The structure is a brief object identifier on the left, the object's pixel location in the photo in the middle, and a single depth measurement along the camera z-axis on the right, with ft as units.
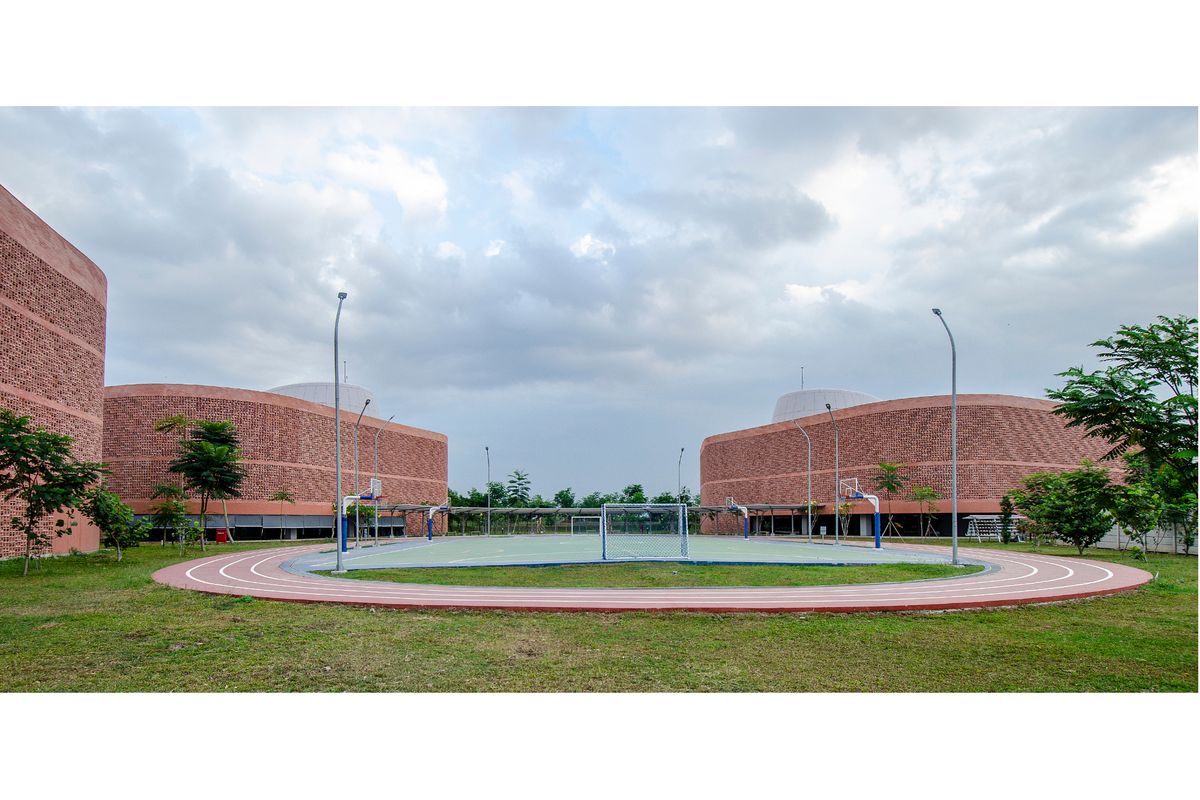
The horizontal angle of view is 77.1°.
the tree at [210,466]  127.44
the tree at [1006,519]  140.07
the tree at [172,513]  117.80
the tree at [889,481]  168.66
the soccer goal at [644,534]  82.99
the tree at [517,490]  303.27
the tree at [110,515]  82.33
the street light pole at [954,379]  76.71
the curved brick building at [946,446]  165.99
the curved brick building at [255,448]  154.81
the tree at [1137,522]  93.25
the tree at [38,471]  66.44
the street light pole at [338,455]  70.79
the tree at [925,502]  164.25
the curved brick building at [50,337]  83.10
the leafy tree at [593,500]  326.44
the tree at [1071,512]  106.73
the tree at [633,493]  327.26
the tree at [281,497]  166.81
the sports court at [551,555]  80.48
